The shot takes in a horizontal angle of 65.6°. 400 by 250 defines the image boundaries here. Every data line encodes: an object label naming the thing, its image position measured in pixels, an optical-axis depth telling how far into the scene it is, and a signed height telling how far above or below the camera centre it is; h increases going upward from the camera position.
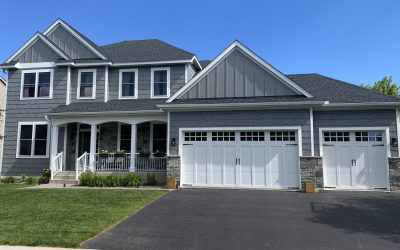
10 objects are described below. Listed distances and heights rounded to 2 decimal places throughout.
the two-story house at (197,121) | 12.95 +1.73
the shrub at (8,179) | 16.56 -1.18
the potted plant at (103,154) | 15.55 +0.17
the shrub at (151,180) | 14.52 -1.04
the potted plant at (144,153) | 15.48 +0.23
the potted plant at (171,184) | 13.26 -1.11
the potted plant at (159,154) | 15.74 +0.19
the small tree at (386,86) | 36.88 +8.88
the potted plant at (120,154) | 15.48 +0.18
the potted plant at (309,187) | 12.16 -1.10
